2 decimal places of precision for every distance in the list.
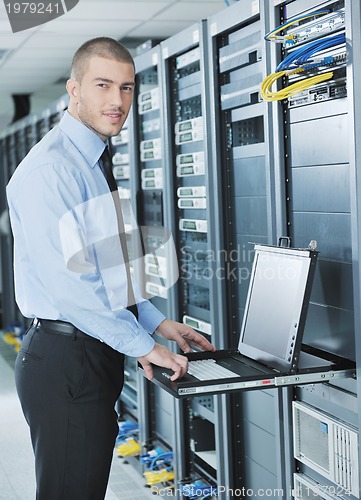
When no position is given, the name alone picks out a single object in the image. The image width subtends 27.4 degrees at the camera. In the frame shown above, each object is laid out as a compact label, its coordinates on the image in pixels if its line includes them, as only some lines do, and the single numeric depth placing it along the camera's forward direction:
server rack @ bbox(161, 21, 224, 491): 2.97
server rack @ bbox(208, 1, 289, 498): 2.51
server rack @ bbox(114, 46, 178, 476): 3.55
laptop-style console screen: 2.03
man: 1.89
